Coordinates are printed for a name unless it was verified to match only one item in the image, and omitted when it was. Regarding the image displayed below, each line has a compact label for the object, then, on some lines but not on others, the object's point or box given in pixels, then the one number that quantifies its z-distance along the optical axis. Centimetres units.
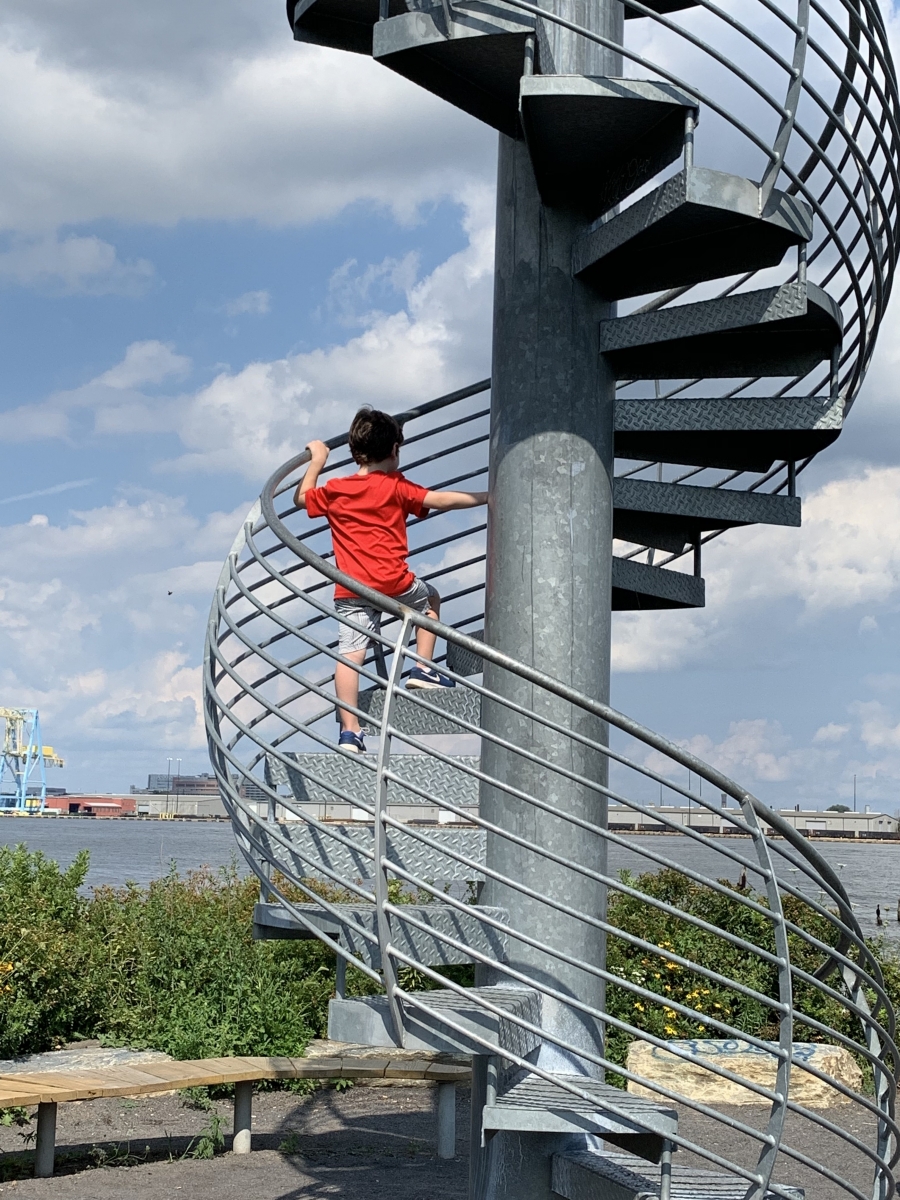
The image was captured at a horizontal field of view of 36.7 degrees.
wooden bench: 628
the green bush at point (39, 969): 831
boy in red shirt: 537
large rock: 831
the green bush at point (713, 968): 891
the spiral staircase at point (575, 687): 409
